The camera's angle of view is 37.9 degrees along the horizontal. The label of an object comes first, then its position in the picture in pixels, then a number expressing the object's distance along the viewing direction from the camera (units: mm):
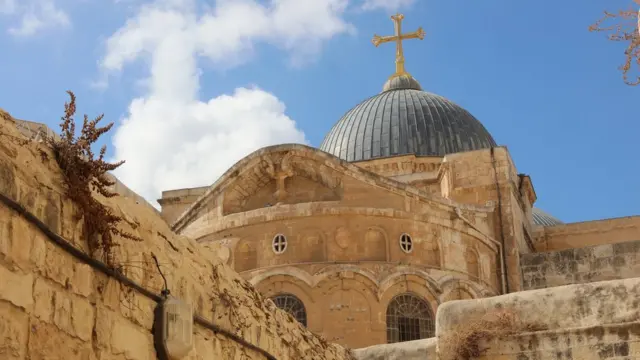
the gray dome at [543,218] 30306
